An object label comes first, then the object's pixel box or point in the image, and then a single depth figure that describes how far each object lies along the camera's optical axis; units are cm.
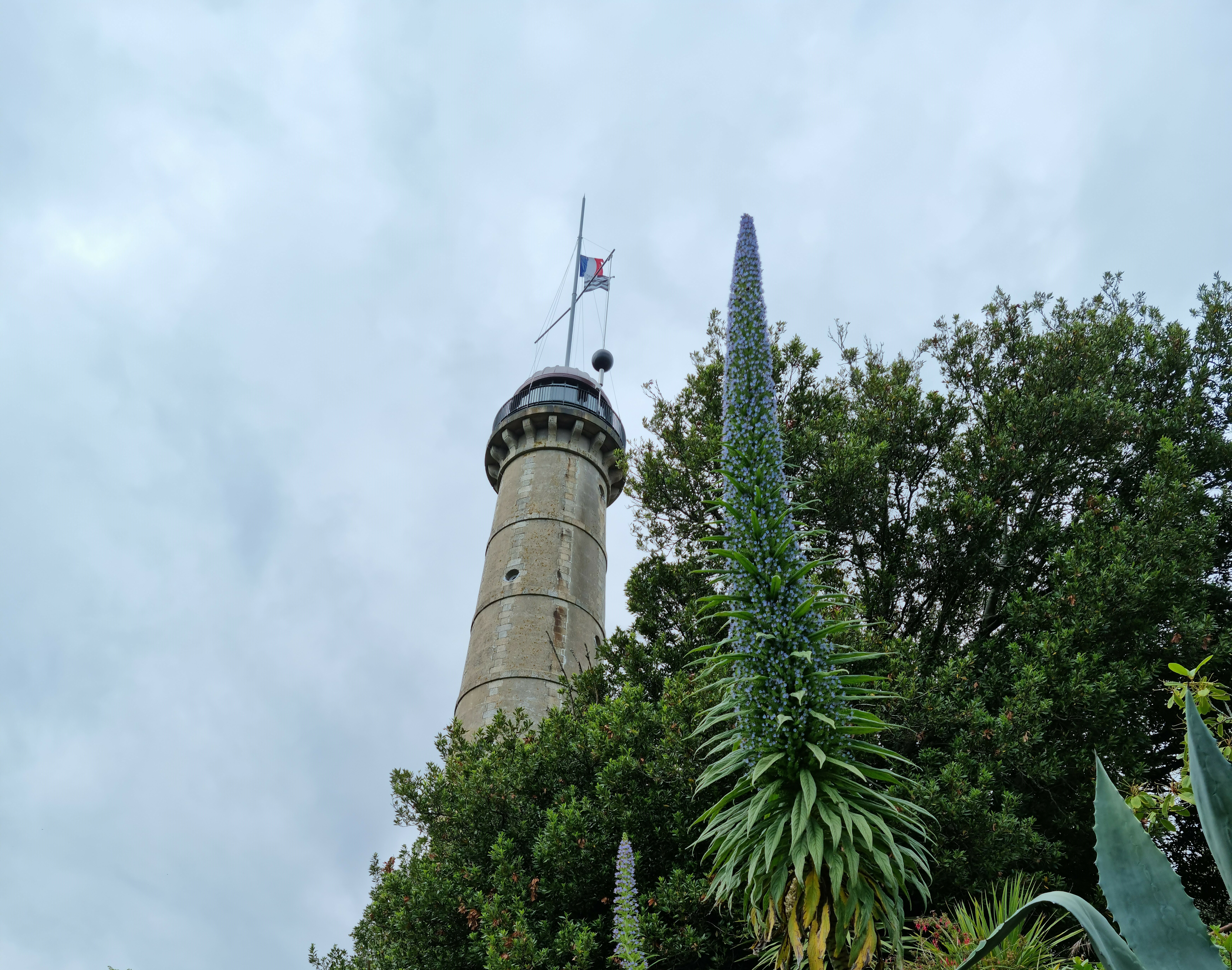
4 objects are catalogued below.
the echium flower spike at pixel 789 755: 479
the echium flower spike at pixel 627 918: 565
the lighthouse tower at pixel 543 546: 1903
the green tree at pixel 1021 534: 915
